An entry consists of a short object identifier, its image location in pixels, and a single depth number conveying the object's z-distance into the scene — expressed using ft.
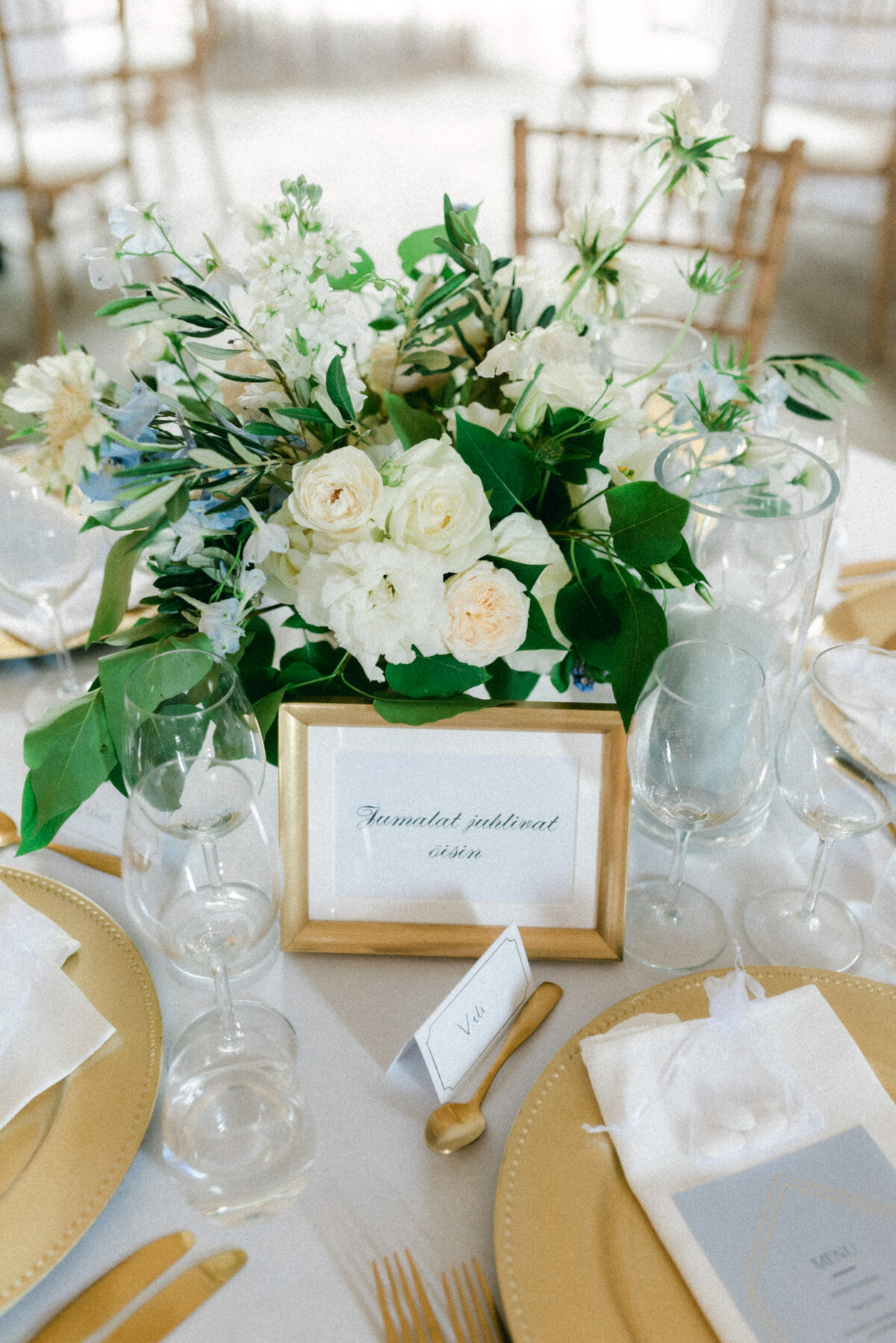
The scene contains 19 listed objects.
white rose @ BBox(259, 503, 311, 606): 2.58
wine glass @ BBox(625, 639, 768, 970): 2.51
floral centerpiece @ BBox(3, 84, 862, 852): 2.39
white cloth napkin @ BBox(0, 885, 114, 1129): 2.47
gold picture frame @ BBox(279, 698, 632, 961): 2.73
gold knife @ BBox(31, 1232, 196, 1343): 2.10
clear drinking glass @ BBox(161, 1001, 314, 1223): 2.34
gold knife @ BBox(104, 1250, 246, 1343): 2.11
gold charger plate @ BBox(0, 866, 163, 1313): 2.19
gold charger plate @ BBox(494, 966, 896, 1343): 2.06
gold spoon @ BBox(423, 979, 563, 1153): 2.41
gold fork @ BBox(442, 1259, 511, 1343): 2.09
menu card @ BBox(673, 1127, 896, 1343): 2.06
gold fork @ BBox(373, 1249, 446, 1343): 2.11
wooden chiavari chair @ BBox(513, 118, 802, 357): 5.86
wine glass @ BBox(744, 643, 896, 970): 2.71
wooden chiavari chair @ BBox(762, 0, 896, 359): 11.55
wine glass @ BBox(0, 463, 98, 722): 3.44
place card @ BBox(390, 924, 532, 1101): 2.46
